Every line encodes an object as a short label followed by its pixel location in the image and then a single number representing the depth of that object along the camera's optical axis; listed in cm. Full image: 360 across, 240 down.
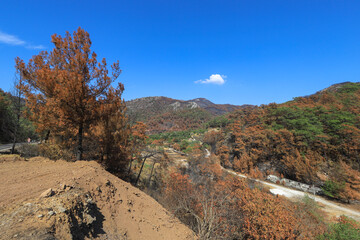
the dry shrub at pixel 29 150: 1173
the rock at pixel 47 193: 371
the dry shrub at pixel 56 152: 855
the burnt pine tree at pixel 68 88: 646
